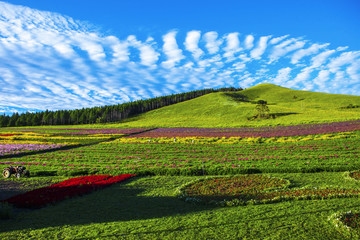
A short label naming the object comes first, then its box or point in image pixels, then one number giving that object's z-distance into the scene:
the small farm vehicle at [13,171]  23.55
